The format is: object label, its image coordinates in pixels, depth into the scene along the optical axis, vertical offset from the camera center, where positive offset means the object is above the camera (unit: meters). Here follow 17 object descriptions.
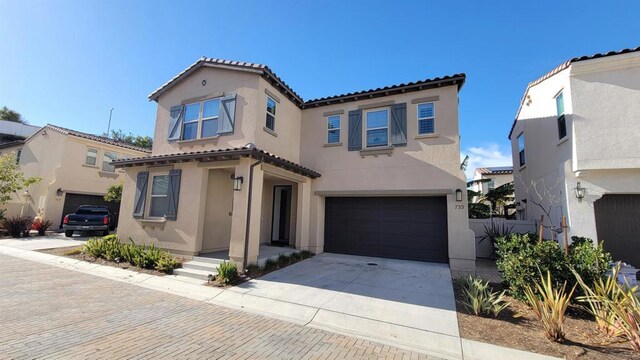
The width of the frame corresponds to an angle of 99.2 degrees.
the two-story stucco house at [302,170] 9.80 +1.69
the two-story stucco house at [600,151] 8.17 +2.25
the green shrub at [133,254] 8.68 -1.60
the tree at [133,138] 38.09 +9.90
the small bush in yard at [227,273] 7.54 -1.72
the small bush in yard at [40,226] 16.42 -1.32
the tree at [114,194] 17.78 +0.86
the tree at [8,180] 17.37 +1.55
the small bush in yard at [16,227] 15.37 -1.33
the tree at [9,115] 36.93 +12.09
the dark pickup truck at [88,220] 15.30 -0.81
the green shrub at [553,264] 6.15 -0.94
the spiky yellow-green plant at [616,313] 4.36 -1.54
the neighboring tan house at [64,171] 18.28 +2.48
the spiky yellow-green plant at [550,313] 4.70 -1.62
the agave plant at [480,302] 5.74 -1.77
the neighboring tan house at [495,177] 22.17 +3.69
